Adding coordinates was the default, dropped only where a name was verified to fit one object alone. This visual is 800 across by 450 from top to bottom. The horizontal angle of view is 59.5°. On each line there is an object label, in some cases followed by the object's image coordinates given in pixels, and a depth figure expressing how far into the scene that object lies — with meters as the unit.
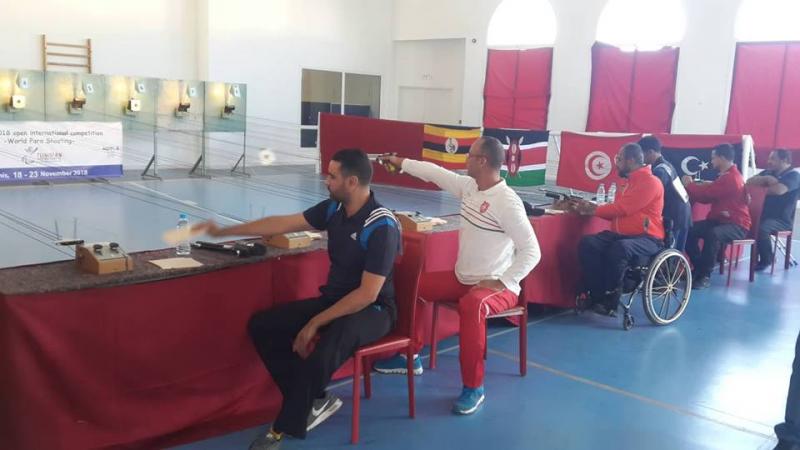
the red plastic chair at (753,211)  5.90
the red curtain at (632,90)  11.48
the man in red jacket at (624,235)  4.33
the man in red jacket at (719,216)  5.65
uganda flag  9.40
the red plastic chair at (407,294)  2.83
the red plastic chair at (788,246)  6.25
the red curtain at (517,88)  12.84
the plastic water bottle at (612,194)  5.38
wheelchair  4.34
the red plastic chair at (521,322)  3.38
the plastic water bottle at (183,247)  2.93
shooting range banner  8.87
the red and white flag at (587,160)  8.46
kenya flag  8.96
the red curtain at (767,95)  10.27
